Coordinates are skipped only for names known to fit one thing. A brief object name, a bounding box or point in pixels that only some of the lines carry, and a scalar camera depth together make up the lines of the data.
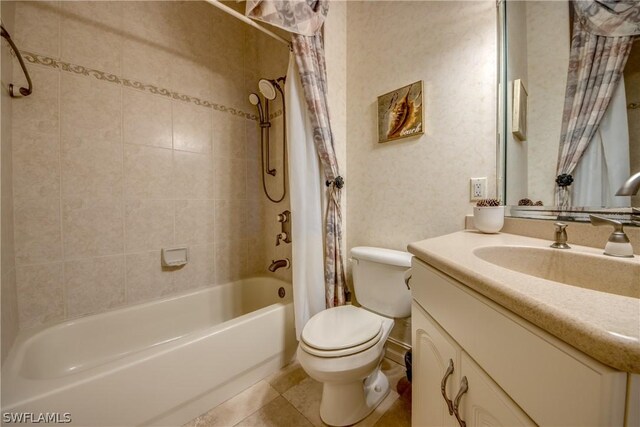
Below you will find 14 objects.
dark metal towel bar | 0.92
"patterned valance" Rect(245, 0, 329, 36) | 1.09
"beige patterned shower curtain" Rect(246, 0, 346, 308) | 1.12
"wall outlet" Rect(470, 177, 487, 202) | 1.07
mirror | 0.70
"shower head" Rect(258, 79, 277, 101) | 1.36
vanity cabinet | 0.25
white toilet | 0.88
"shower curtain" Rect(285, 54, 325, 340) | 1.29
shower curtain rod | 1.02
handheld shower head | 1.56
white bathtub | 0.76
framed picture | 1.24
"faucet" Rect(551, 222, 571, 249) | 0.68
